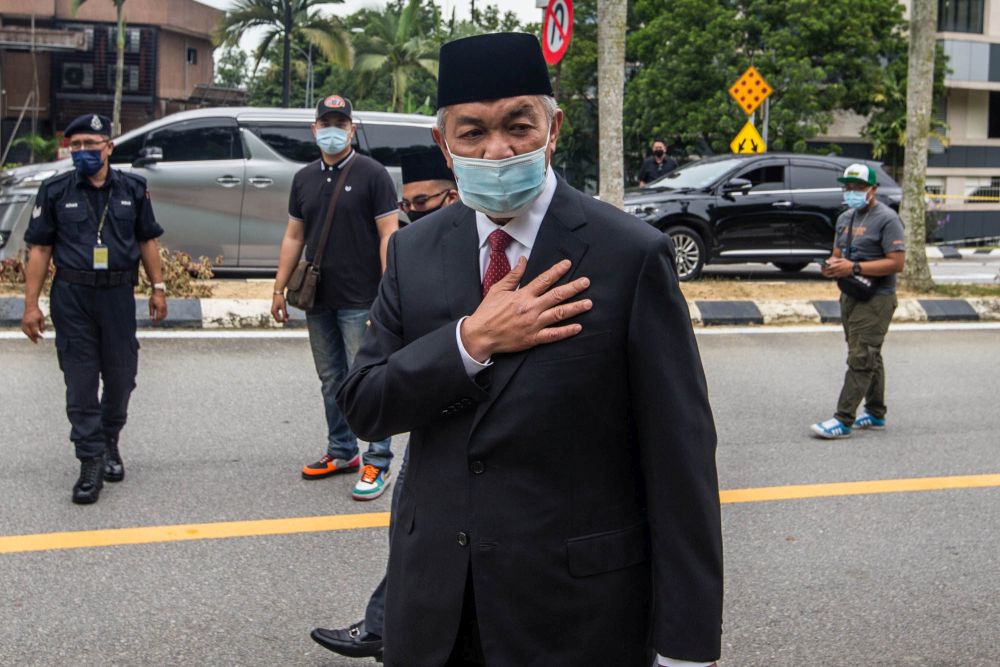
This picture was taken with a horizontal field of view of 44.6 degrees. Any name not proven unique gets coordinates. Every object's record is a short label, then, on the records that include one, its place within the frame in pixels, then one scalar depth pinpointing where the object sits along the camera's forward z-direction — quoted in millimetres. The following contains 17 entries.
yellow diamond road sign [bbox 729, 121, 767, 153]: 17703
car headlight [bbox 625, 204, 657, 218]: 14352
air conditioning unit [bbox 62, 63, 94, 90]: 42531
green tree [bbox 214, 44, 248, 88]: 62000
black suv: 14477
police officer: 5809
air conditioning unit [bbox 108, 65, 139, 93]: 43625
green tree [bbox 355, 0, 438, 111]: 40812
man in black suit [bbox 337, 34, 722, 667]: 2109
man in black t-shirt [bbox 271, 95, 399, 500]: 6051
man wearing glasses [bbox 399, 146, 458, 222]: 5035
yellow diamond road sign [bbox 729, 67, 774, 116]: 17156
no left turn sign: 11672
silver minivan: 12008
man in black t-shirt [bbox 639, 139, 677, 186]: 17000
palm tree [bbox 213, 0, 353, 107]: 37156
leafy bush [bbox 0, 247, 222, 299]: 10828
